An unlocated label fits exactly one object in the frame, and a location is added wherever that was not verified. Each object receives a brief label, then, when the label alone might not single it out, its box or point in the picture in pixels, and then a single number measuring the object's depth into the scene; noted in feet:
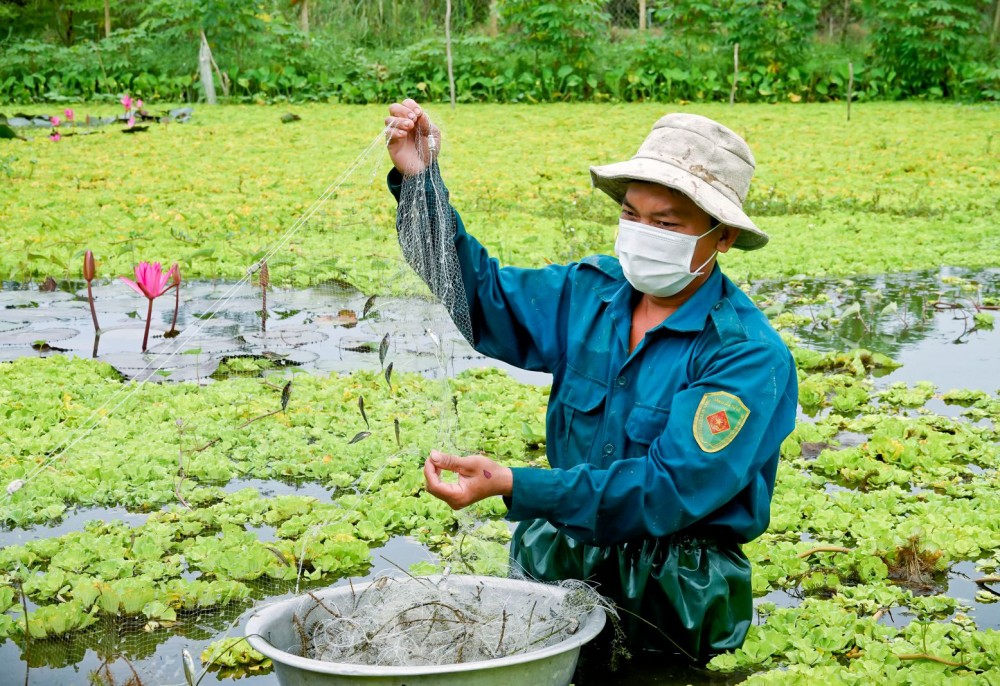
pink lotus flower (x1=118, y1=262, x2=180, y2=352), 14.57
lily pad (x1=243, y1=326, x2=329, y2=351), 16.52
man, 7.30
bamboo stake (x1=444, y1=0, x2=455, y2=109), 44.31
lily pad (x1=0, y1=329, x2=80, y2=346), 16.26
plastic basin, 6.11
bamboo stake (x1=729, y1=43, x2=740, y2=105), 48.32
